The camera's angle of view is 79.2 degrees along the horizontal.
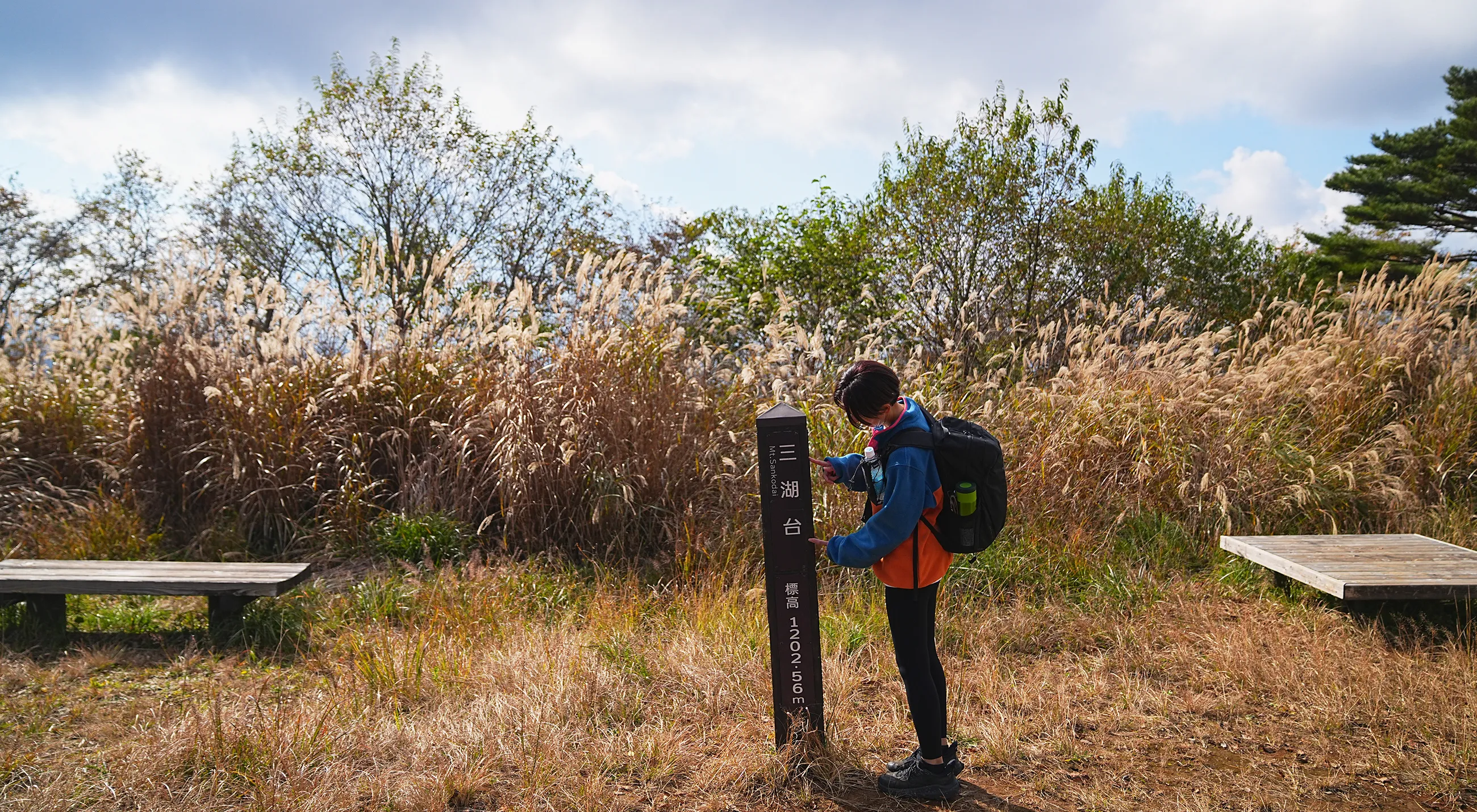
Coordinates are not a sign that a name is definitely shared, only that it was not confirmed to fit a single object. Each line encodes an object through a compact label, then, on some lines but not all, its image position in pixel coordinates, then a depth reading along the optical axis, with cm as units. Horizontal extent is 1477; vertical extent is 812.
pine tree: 2319
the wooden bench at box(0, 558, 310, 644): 461
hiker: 276
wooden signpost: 308
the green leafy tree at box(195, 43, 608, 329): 1461
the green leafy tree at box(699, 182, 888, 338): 1181
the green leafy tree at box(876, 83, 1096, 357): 1121
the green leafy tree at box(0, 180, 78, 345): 1800
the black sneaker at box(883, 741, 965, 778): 306
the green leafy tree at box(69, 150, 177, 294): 1895
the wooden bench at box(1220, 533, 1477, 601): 433
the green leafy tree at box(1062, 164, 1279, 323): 1226
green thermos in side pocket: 284
